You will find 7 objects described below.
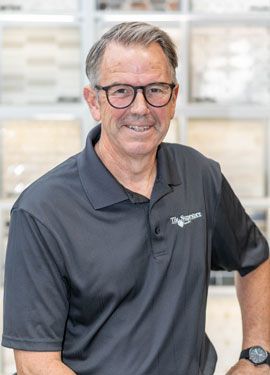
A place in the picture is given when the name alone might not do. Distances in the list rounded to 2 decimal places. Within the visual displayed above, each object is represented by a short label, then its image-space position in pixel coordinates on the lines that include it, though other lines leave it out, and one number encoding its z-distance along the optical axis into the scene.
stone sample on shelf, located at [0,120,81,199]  2.44
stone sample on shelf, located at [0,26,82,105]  2.40
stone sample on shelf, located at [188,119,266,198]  2.47
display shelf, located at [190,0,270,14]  2.40
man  1.21
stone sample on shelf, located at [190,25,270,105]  2.42
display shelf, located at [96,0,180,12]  2.38
